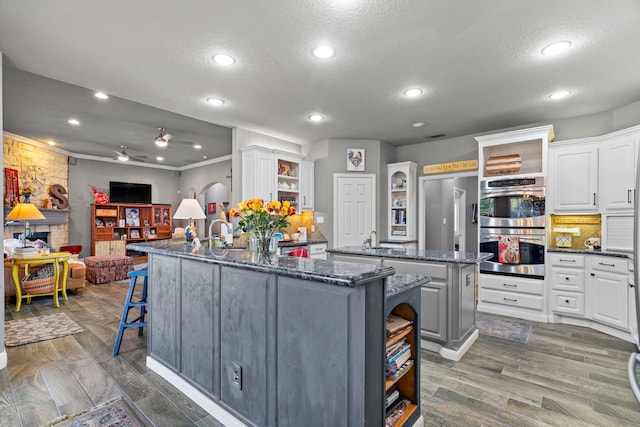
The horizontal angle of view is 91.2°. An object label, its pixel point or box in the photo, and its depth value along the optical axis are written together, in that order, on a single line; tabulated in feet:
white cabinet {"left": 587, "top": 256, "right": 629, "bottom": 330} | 11.27
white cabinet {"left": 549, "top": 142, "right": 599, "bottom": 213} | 12.89
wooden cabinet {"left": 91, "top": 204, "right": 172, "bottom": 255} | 26.86
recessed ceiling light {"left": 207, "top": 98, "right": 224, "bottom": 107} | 12.59
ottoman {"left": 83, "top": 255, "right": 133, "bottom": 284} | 20.26
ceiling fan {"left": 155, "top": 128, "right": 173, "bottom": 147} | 17.78
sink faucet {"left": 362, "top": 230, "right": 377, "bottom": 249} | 12.09
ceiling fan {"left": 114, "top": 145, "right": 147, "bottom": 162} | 23.32
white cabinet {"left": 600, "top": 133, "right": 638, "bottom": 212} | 11.59
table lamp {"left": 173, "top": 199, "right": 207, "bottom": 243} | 14.62
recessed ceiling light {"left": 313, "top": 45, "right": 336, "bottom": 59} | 8.71
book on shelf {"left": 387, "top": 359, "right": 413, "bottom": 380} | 5.51
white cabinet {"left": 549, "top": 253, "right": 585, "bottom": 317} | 12.73
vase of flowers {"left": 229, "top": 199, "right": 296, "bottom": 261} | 7.48
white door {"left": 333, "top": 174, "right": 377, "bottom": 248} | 18.83
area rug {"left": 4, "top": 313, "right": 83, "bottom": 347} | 11.03
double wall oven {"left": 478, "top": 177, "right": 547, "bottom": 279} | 13.39
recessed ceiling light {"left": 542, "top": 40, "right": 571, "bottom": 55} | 8.43
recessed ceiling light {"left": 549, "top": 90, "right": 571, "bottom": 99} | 11.68
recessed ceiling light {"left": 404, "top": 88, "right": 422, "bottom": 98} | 11.66
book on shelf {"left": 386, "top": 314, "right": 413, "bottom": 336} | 5.57
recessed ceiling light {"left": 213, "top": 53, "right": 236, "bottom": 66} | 9.11
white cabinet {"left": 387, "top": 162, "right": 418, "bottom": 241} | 18.76
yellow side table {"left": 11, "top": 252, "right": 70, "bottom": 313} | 14.58
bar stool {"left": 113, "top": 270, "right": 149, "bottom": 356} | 9.86
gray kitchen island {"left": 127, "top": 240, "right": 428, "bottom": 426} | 4.60
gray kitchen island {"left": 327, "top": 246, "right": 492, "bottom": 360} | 9.66
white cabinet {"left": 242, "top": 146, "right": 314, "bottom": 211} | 16.28
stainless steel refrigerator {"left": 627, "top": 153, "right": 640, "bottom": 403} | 1.91
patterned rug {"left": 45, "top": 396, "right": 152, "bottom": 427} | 6.56
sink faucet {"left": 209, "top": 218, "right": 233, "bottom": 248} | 11.09
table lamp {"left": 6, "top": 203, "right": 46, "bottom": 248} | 15.77
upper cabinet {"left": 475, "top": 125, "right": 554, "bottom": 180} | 13.68
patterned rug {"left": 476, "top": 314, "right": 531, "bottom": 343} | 11.47
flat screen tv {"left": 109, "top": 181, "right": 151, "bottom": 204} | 28.19
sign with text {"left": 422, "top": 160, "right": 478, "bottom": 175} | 17.03
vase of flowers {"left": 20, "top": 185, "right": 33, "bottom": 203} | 19.11
